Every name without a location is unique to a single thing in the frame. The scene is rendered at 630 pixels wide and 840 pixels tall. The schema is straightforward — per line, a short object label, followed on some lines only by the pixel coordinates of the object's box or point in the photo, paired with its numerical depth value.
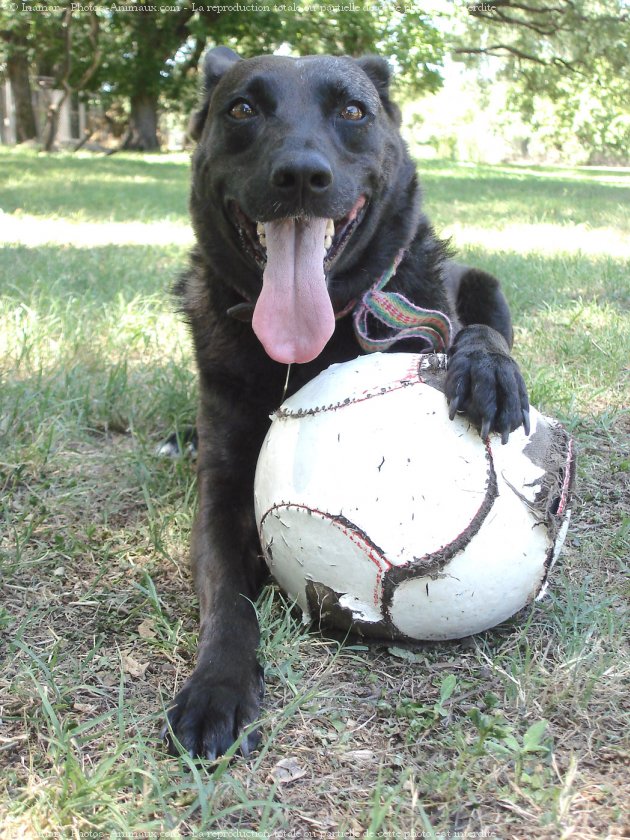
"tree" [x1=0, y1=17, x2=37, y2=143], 17.21
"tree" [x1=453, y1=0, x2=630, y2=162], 15.68
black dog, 1.10
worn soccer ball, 1.02
